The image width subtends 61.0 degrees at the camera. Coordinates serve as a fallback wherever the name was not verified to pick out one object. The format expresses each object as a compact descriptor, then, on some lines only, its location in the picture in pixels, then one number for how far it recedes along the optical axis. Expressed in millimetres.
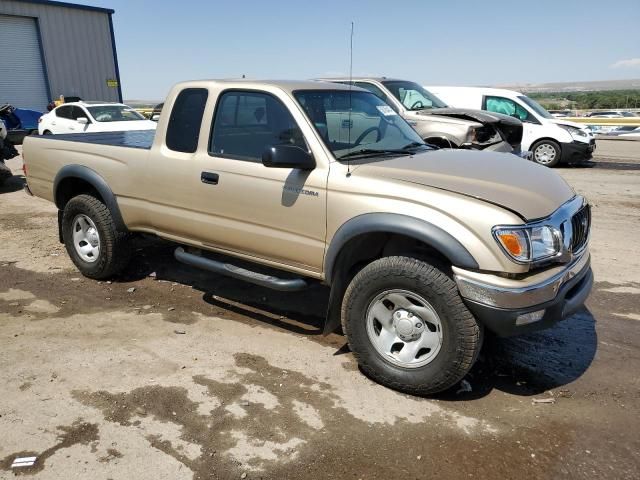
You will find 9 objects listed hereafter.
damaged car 8727
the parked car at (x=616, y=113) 33166
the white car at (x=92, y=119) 14094
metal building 24125
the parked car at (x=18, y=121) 17578
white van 12969
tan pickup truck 3115
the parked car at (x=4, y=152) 10727
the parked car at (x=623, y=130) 21867
